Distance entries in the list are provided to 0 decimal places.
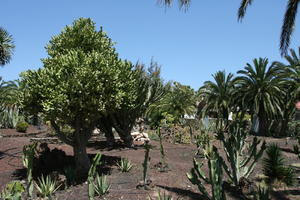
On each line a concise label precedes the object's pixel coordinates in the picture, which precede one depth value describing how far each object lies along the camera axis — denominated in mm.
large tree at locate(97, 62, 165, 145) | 14047
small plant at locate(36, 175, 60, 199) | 7008
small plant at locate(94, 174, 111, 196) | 6688
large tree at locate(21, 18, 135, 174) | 7887
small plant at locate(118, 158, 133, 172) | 9062
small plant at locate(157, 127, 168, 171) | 9324
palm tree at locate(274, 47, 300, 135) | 26922
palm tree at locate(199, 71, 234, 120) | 32594
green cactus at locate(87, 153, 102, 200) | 5789
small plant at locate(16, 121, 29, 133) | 24312
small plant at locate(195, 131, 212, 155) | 12603
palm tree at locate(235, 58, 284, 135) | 27500
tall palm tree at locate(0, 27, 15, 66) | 16547
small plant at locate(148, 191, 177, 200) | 5757
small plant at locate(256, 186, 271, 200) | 5475
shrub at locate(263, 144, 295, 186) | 8219
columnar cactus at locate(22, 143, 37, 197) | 6754
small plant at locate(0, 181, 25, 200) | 5484
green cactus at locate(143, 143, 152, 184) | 7231
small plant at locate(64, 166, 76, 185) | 8164
